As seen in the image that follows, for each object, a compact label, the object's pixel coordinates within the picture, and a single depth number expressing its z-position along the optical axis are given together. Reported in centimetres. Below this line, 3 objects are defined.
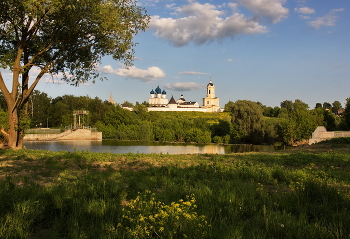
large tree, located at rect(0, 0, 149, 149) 1109
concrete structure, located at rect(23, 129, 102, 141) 4889
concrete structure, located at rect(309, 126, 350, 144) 2713
